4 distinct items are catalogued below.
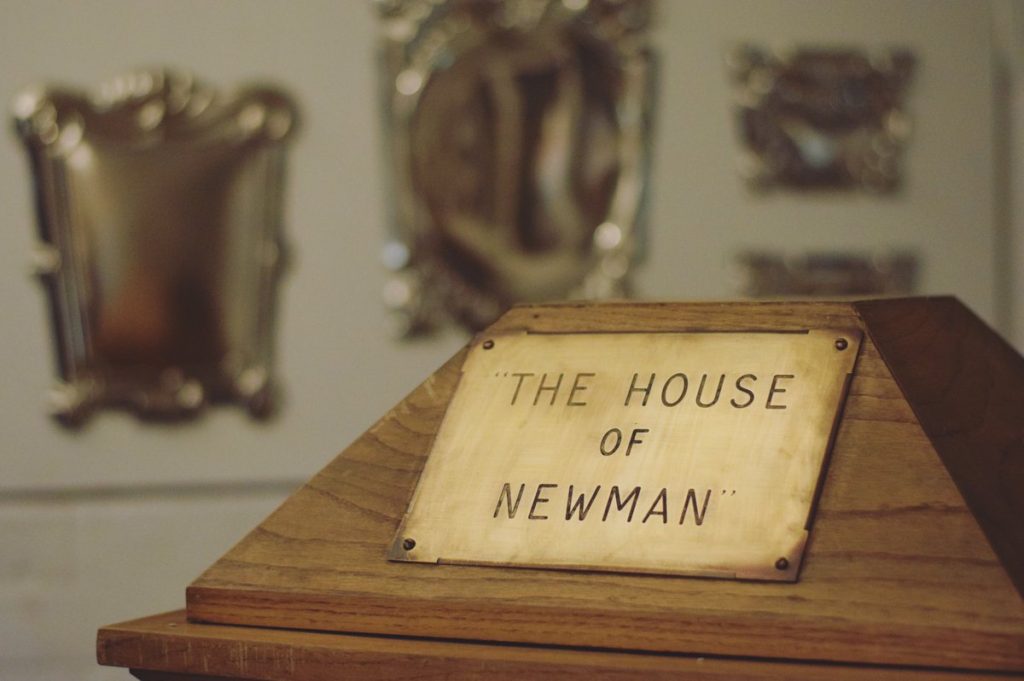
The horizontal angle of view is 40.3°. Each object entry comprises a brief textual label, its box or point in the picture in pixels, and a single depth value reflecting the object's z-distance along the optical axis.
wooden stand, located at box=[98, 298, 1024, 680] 1.16
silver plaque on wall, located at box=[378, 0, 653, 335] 4.13
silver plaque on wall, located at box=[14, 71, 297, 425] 4.01
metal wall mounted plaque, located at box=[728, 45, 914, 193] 4.20
